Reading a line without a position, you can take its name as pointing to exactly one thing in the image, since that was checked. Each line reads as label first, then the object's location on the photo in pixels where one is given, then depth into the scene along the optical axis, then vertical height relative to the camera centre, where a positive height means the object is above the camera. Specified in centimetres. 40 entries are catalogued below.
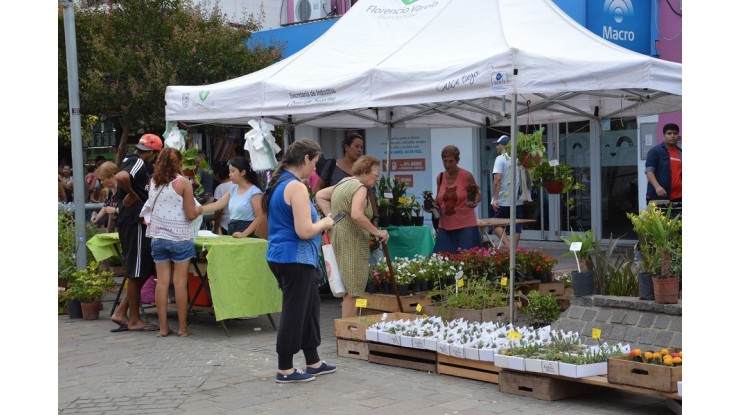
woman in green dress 808 -34
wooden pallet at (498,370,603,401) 623 -132
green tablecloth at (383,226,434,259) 1075 -58
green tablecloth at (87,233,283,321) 874 -80
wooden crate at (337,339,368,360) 773 -130
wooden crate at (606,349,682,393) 562 -113
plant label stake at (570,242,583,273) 736 -45
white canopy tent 735 +103
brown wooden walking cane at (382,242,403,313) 812 -76
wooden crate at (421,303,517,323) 791 -105
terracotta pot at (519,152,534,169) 1029 +32
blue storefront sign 1457 +258
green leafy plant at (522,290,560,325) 820 -104
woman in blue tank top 669 -40
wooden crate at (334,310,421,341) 777 -110
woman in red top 1051 -21
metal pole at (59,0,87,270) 1104 +81
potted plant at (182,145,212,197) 1078 +34
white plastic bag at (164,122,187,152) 1097 +66
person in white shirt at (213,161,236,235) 1214 +2
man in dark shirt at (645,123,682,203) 1100 +24
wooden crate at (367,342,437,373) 720 -130
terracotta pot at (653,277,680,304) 662 -71
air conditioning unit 2072 +406
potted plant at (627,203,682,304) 661 -47
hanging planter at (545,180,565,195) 1063 +3
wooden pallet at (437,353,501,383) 674 -130
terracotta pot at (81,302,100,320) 1031 -126
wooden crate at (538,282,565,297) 957 -101
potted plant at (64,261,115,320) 1033 -104
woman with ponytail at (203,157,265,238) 996 -9
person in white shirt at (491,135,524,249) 1353 -2
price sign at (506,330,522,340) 659 -102
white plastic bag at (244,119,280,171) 1034 +51
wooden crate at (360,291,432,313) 875 -103
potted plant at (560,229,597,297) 731 -61
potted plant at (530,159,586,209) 1062 +14
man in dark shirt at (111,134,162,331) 923 -27
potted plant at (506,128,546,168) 1020 +46
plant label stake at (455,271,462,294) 833 -78
